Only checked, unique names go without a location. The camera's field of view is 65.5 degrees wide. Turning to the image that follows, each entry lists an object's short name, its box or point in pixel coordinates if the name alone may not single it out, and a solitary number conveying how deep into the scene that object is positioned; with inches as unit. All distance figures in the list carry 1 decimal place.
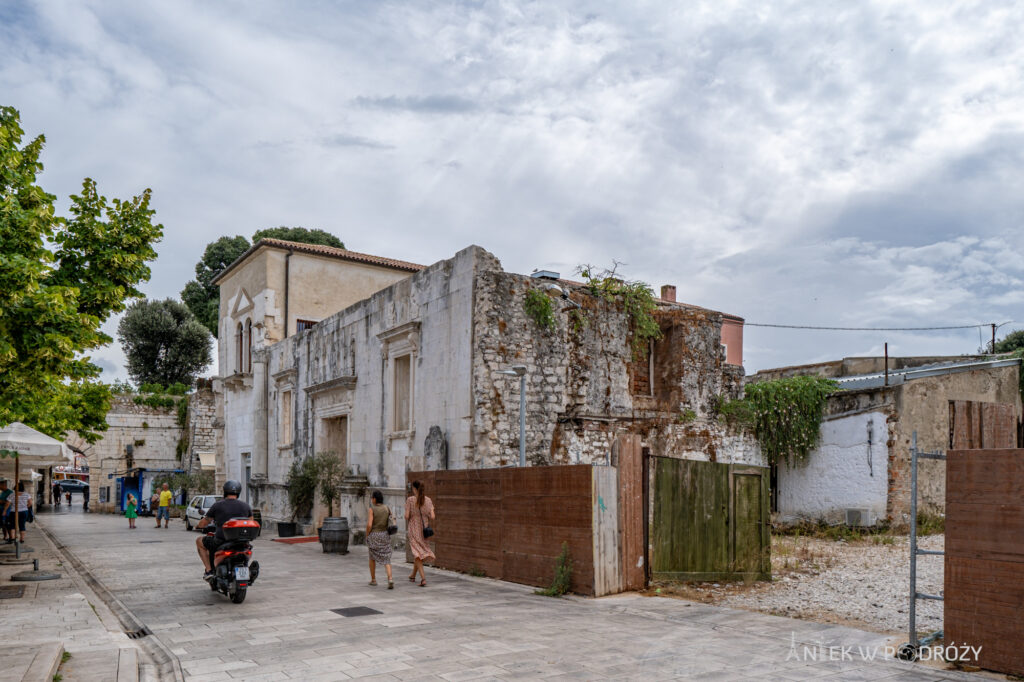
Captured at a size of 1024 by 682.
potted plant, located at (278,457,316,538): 839.7
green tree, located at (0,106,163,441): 355.9
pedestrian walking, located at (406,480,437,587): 462.8
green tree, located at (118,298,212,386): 1827.0
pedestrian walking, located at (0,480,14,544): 772.6
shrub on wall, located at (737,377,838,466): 759.7
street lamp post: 554.6
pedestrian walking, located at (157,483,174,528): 1086.4
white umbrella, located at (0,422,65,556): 500.1
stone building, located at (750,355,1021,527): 695.1
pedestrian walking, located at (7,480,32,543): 724.0
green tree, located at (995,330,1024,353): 1364.4
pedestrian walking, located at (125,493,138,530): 1096.2
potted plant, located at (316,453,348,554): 819.4
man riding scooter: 405.1
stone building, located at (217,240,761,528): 611.2
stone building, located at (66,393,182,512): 1589.6
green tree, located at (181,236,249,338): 1985.7
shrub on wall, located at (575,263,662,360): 681.6
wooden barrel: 657.0
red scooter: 391.5
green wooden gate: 424.5
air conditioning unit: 700.7
